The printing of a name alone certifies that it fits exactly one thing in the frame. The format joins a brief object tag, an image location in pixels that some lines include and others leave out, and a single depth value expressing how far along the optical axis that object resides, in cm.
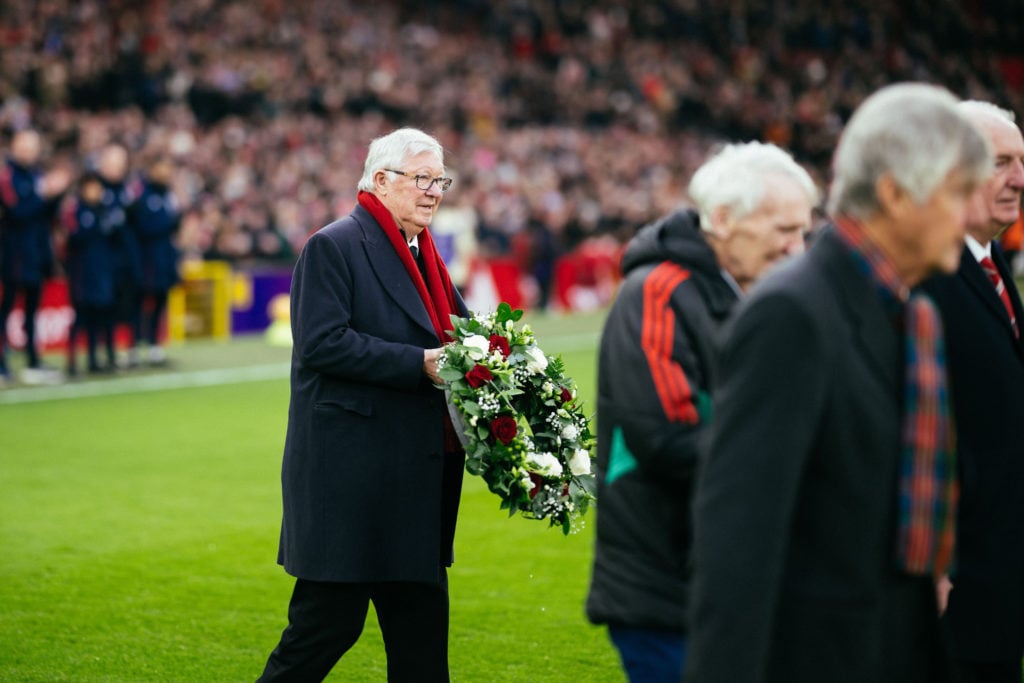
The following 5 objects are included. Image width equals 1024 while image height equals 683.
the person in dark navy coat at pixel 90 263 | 1530
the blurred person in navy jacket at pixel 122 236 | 1536
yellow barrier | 1920
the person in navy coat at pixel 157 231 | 1583
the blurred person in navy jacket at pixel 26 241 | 1450
